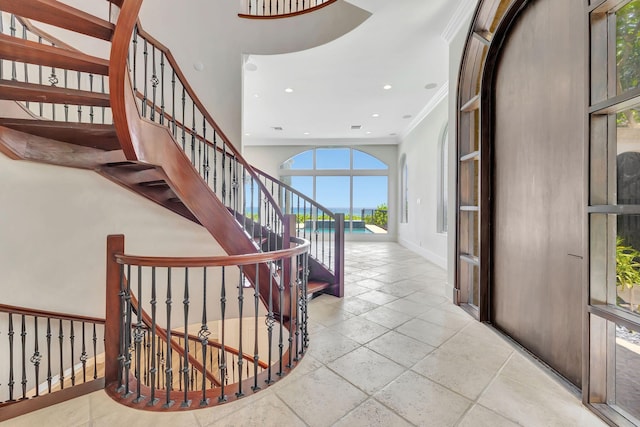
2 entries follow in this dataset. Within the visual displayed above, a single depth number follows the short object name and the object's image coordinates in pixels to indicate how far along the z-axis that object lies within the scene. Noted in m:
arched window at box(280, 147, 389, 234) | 9.02
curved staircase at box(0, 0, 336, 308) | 1.62
